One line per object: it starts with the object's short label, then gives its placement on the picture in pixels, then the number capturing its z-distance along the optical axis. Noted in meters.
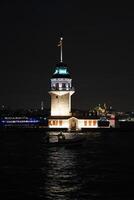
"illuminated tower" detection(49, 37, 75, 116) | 121.44
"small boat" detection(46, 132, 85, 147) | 67.69
